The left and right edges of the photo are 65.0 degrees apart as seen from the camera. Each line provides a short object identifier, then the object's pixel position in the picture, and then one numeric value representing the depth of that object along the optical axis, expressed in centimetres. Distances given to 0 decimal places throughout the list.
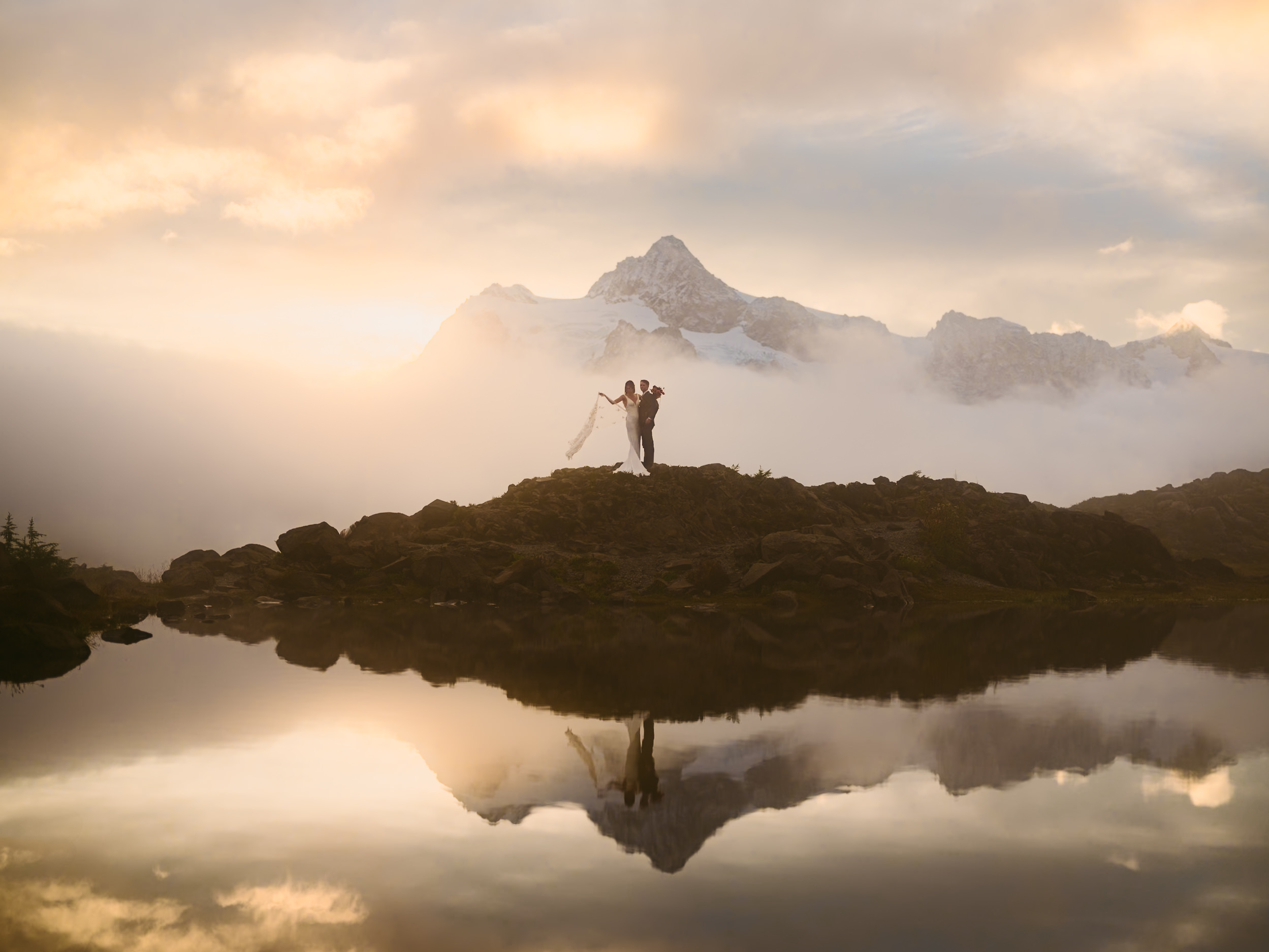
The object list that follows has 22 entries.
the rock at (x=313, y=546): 6831
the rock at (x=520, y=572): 6362
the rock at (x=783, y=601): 6100
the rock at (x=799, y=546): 6944
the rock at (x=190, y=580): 6500
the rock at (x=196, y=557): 7206
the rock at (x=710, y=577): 6550
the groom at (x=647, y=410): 6750
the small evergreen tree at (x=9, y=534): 4706
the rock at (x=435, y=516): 7700
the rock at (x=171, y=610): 5281
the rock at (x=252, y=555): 7231
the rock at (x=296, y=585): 6375
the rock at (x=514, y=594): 6197
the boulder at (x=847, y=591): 6506
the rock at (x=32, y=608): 3503
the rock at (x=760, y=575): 6594
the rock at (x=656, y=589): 6500
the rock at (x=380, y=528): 7406
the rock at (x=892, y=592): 6550
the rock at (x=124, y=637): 4053
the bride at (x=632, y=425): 6588
